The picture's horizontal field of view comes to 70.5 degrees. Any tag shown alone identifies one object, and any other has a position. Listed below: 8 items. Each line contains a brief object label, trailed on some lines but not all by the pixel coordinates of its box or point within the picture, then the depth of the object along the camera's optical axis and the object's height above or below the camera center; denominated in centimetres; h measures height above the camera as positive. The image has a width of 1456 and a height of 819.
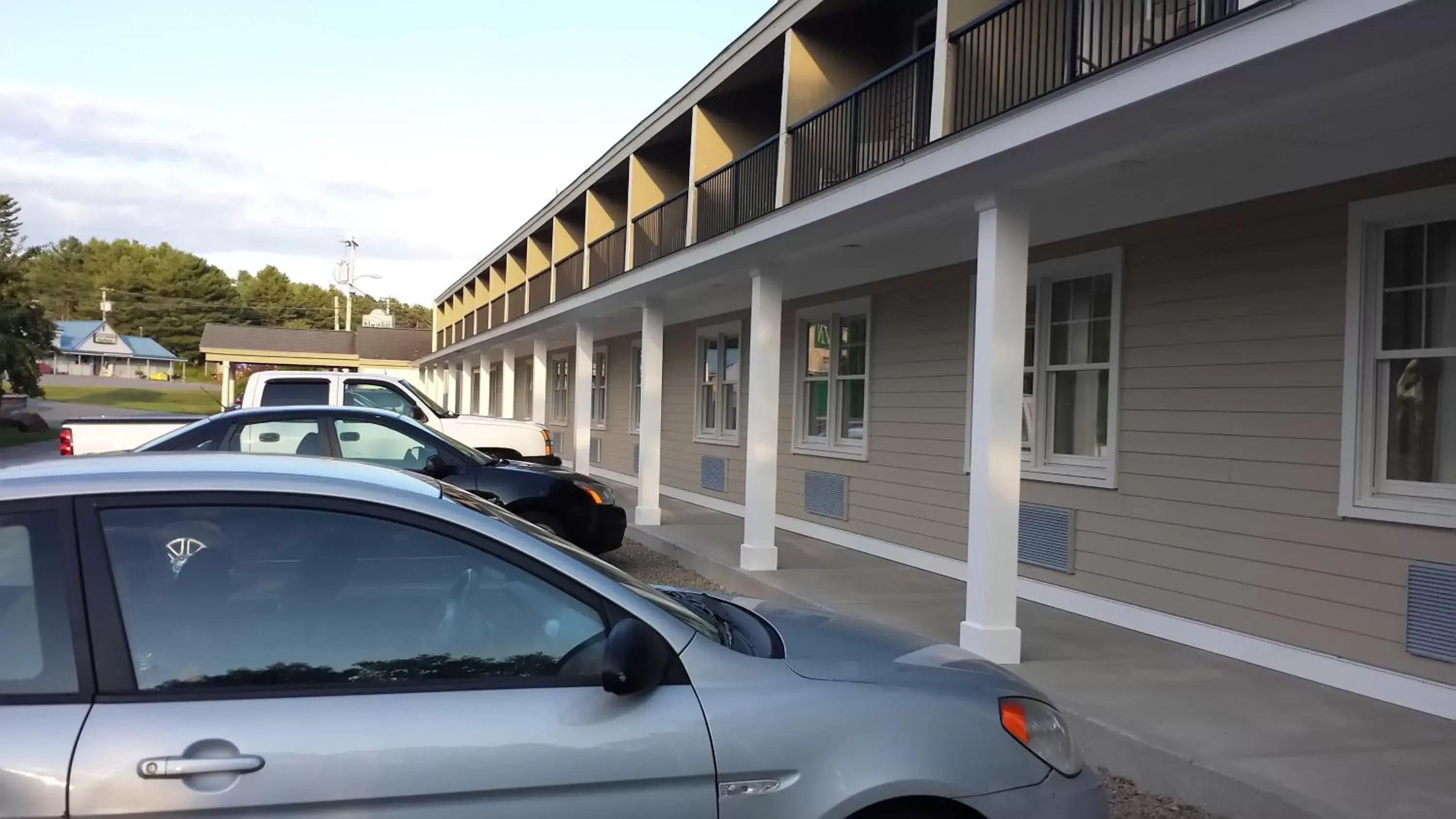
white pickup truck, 977 -25
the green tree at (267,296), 10056 +1040
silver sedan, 234 -70
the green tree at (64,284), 10462 +1095
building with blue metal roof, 8662 +330
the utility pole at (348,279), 6969 +814
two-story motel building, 559 +93
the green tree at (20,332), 2834 +174
